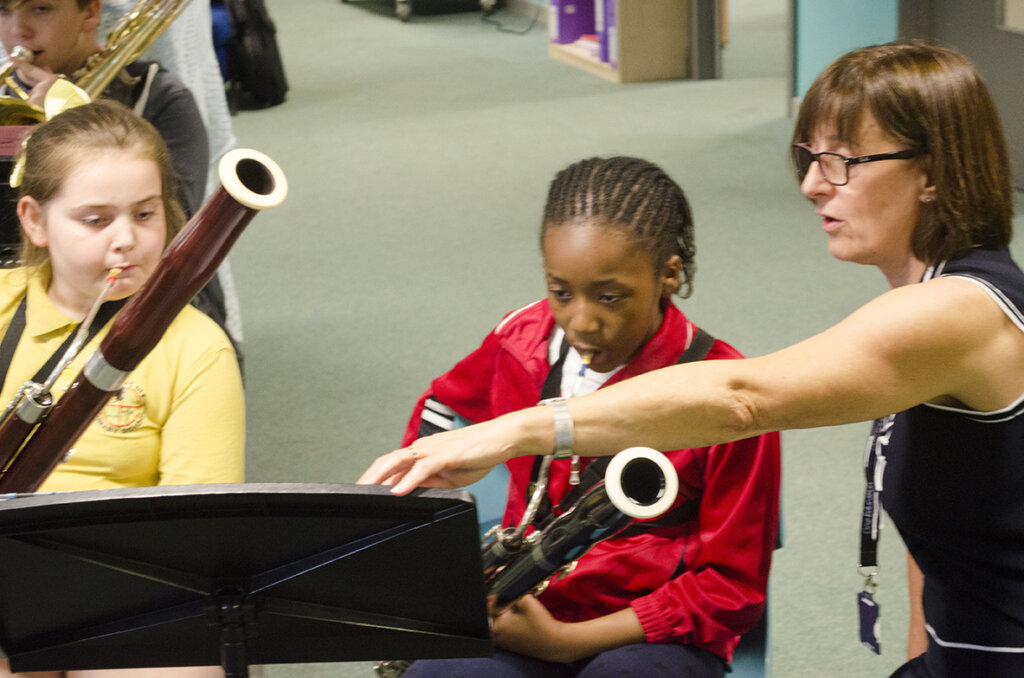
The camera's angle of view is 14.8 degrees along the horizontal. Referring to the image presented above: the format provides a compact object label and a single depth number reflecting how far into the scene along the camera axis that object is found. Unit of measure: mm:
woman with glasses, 3491
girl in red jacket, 3743
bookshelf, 13415
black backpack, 13213
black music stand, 3411
